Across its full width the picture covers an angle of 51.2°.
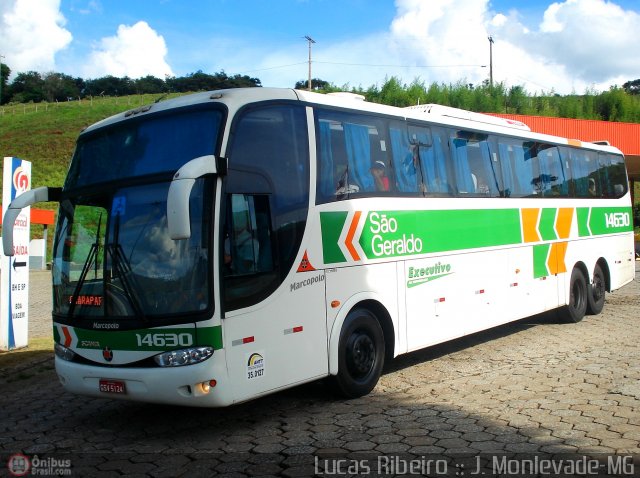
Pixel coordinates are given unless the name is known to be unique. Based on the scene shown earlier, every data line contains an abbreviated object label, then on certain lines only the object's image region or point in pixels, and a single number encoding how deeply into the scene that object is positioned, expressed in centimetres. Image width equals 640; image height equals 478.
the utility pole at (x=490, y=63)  6506
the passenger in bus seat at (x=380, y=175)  801
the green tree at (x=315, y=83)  7402
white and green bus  594
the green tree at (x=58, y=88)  11139
